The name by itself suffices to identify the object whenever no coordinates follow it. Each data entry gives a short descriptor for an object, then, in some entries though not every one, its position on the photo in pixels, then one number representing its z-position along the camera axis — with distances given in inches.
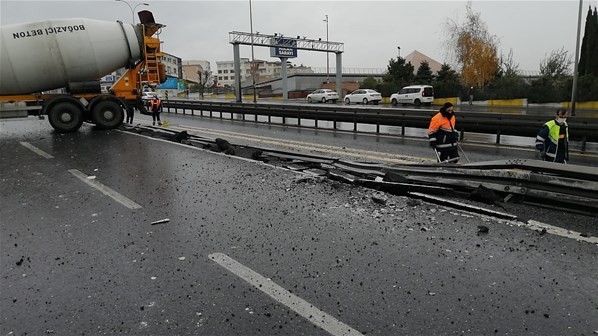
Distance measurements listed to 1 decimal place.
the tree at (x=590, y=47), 1716.3
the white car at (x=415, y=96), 1471.5
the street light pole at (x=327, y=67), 3038.9
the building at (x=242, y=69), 6146.7
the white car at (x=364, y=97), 1622.8
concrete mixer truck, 542.6
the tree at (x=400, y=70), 2237.5
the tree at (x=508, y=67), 2126.5
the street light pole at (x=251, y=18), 1937.7
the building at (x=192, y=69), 5782.0
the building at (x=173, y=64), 4648.1
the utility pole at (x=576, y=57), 884.6
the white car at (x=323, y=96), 1851.6
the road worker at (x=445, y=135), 315.3
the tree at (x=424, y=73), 2260.8
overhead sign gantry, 1724.9
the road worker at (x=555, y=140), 289.4
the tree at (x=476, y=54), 1819.6
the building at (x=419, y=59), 4325.8
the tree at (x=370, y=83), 2211.4
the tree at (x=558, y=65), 2085.4
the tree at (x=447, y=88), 1752.0
